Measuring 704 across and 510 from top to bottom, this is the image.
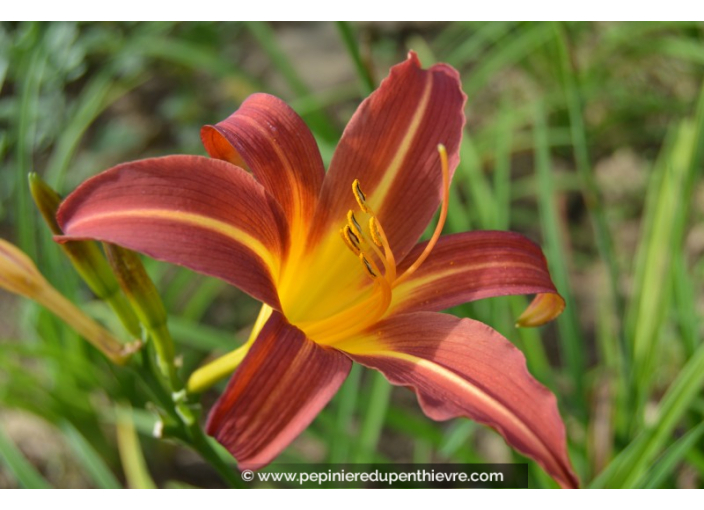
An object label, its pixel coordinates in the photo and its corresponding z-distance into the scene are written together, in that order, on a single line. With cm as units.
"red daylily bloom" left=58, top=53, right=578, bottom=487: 26
